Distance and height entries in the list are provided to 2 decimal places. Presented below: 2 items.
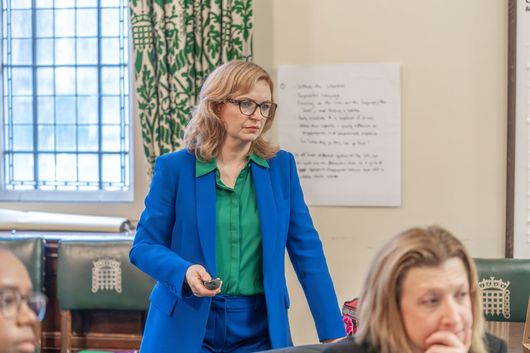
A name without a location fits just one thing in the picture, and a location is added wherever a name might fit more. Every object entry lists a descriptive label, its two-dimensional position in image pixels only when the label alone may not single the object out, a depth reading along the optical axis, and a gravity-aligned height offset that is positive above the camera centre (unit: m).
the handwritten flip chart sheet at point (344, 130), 4.79 +0.15
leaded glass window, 5.30 +0.35
